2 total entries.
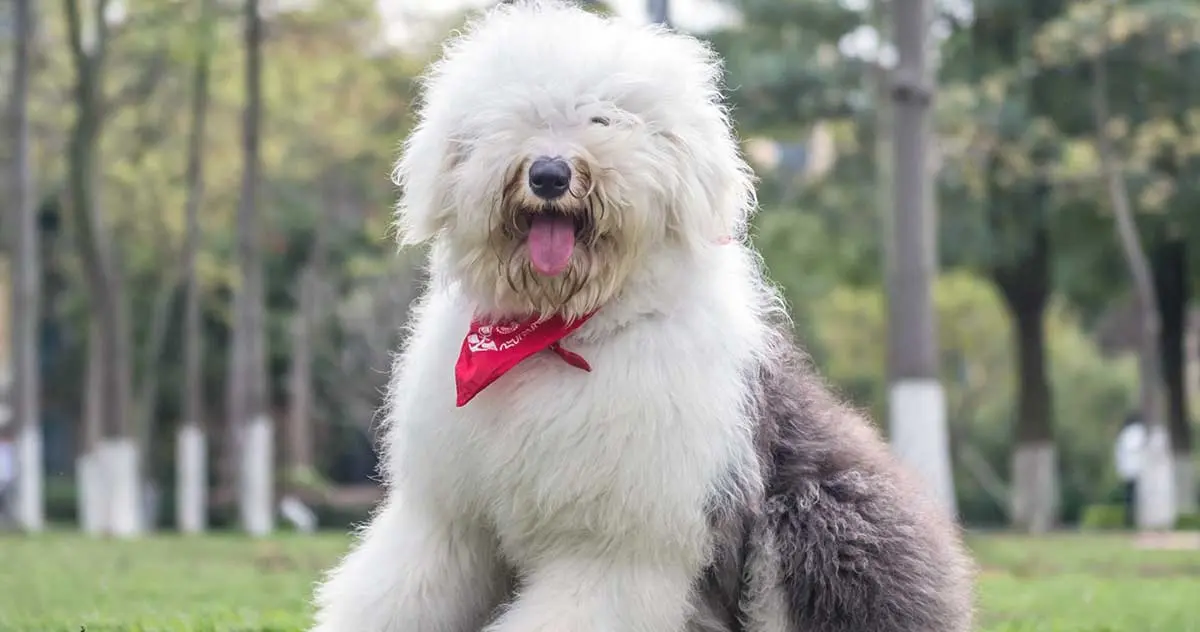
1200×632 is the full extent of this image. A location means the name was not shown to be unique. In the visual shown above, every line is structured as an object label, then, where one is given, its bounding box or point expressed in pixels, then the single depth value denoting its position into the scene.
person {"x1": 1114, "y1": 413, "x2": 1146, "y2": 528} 21.38
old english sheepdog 3.85
